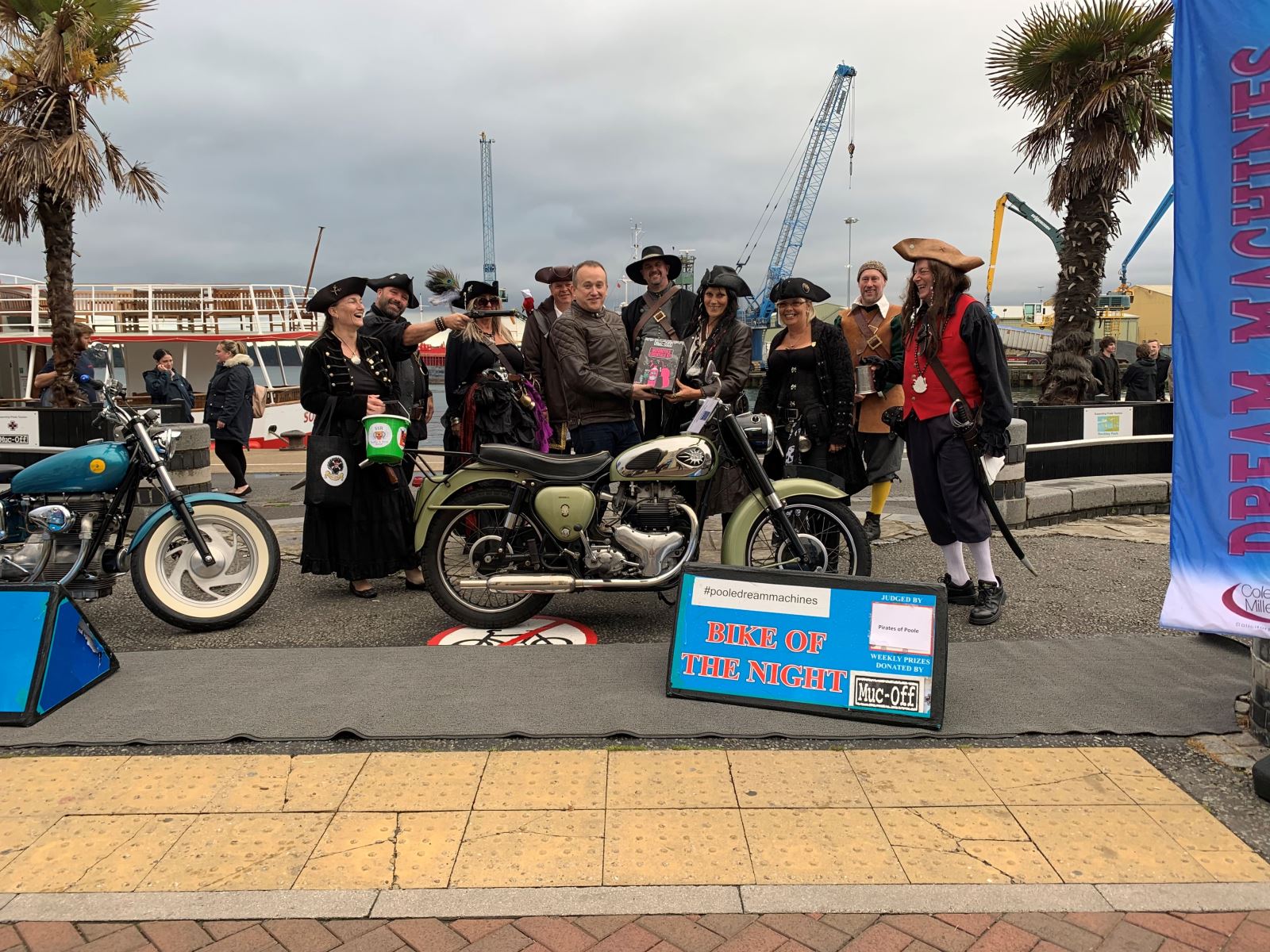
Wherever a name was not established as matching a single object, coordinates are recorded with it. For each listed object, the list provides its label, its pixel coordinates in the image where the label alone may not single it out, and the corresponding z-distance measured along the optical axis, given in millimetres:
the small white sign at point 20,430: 8273
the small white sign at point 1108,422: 8986
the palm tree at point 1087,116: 12242
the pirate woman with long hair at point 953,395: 4840
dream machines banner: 3227
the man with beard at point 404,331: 5666
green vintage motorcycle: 4680
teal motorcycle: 4766
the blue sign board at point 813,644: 3600
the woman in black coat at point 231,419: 10750
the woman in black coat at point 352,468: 5391
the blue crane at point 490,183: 116812
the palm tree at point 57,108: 11453
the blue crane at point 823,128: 66938
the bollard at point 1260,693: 3391
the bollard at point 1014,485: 7695
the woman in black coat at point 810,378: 5789
